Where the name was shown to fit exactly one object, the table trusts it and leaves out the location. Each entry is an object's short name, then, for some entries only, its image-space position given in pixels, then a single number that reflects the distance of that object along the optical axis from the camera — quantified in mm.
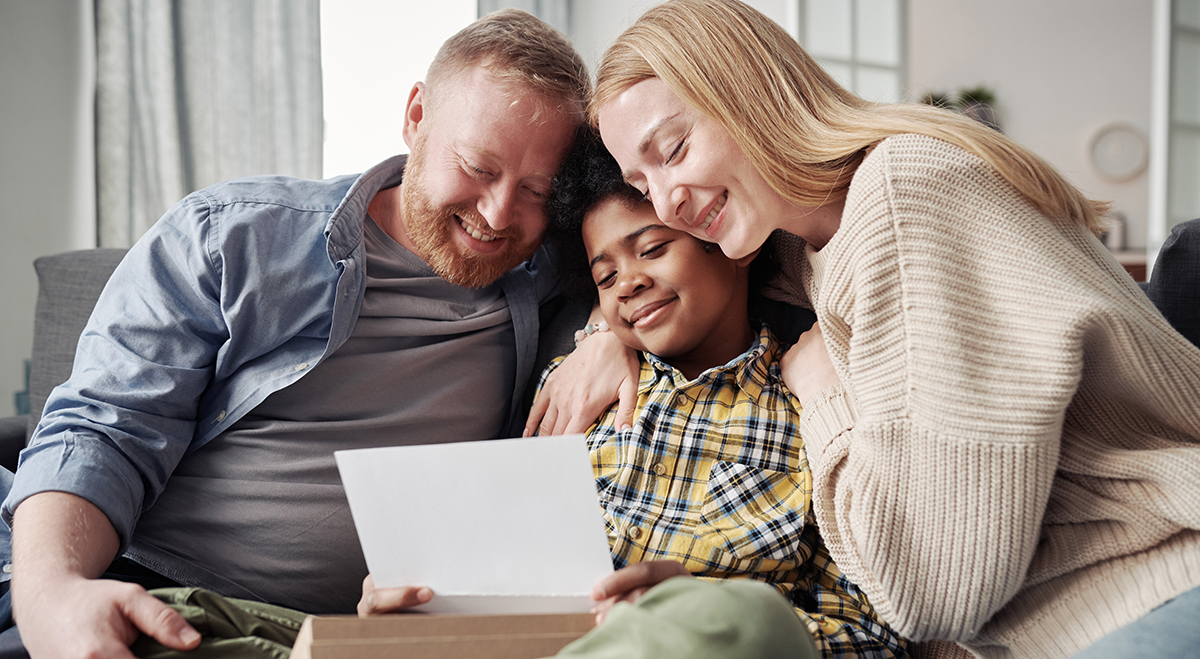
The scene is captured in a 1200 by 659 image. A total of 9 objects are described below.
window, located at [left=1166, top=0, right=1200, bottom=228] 3592
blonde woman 880
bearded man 1152
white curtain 3197
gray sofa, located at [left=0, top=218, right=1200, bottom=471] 1581
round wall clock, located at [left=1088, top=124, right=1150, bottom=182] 5922
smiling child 1163
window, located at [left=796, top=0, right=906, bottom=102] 4379
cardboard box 763
